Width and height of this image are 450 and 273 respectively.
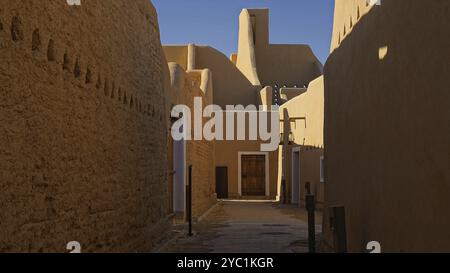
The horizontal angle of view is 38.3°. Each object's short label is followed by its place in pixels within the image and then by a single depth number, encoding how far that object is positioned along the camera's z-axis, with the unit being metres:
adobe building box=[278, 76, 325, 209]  20.61
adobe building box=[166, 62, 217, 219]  14.66
